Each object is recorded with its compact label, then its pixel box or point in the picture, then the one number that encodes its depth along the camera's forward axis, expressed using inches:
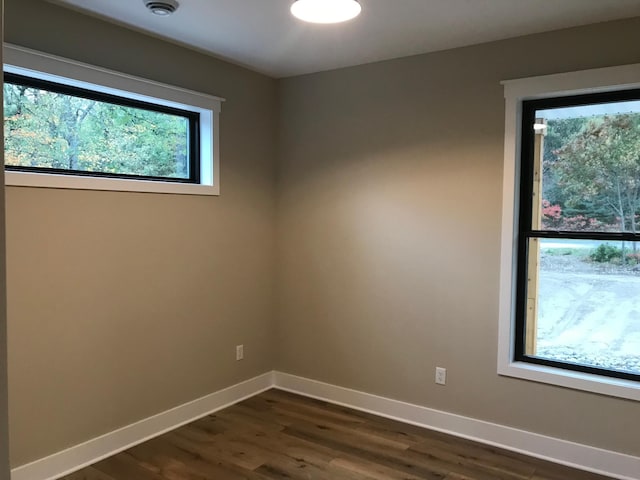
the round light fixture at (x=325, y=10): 90.1
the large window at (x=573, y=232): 110.2
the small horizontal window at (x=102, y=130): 101.8
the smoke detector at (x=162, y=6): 99.1
